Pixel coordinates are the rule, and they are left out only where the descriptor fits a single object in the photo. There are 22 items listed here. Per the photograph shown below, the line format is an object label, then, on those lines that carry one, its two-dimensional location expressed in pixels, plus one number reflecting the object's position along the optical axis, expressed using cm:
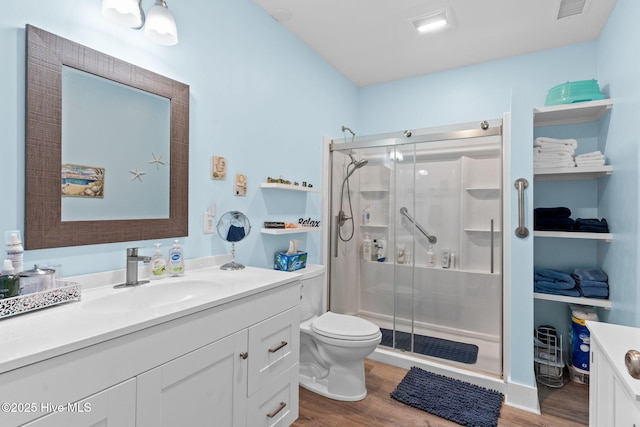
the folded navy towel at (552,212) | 226
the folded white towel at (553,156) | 226
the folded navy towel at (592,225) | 216
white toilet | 203
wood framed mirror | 119
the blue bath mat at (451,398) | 190
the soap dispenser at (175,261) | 159
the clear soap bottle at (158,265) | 153
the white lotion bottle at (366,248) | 300
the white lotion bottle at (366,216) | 297
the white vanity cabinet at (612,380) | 88
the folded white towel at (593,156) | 217
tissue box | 230
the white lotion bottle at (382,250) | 291
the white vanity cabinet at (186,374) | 80
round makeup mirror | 189
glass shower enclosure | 250
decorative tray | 97
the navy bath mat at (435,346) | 255
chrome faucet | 142
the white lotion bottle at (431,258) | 277
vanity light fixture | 133
